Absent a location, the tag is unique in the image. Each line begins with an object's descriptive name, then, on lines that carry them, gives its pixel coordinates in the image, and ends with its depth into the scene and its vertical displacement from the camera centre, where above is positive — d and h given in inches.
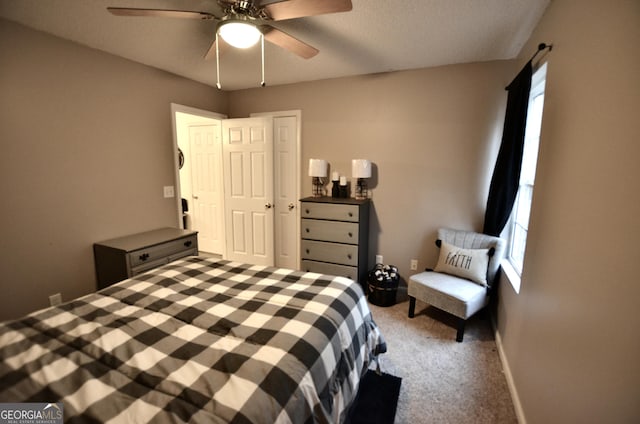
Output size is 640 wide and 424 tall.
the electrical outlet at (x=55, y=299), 88.8 -40.7
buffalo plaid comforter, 33.5 -27.0
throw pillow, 97.0 -30.1
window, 81.3 +2.2
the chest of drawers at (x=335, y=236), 117.0 -25.2
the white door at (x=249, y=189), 139.8 -5.8
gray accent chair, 89.5 -36.9
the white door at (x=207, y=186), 157.8 -5.5
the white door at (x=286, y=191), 141.8 -6.7
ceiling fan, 55.5 +35.9
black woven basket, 114.0 -46.0
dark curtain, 75.4 +6.9
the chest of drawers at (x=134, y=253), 92.2 -27.8
